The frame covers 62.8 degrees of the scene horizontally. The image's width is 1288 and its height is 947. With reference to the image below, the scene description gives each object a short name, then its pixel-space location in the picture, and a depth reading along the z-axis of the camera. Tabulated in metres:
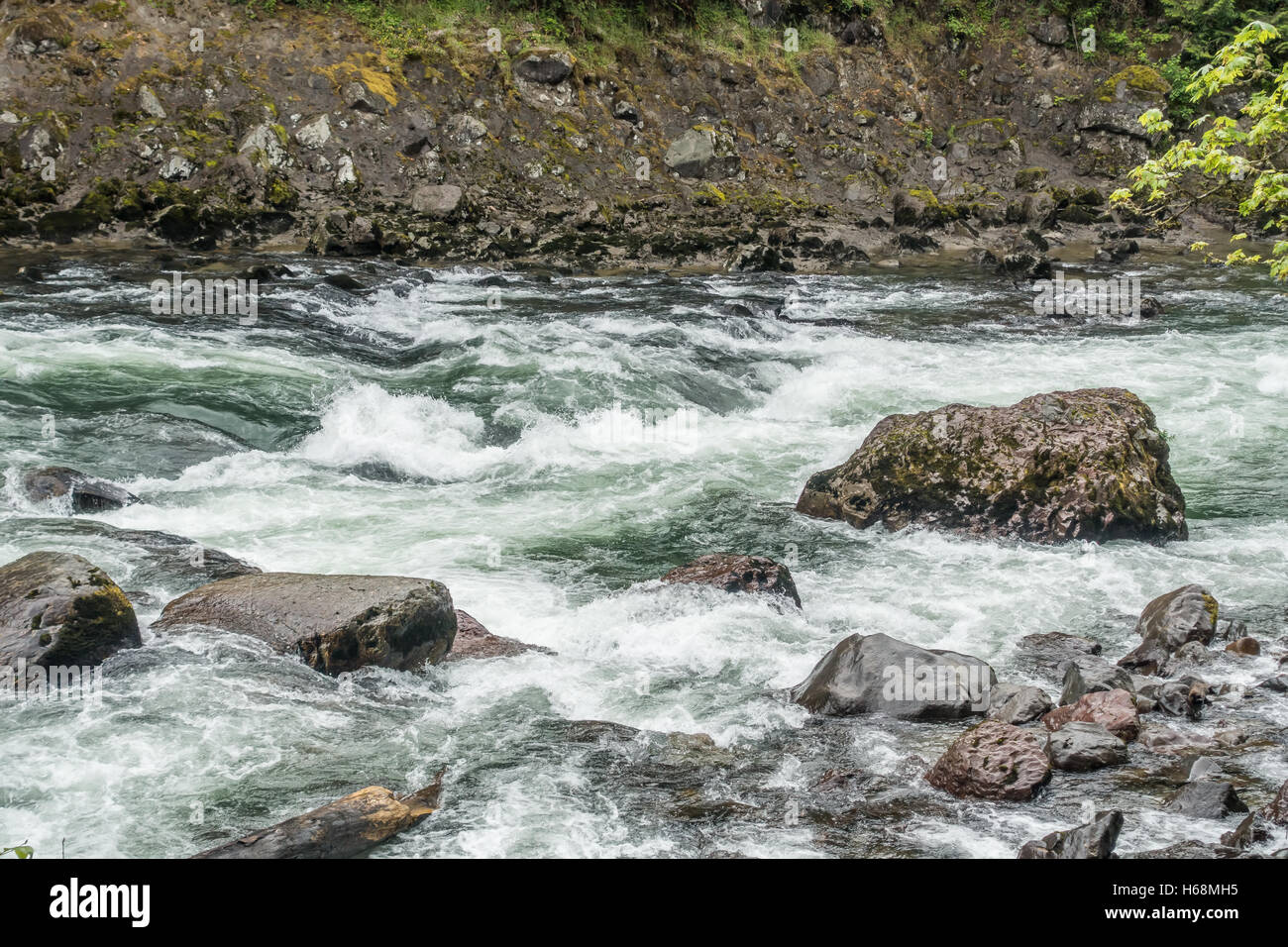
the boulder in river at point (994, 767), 6.02
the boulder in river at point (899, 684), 7.21
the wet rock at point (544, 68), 30.31
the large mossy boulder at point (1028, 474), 10.30
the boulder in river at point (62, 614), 7.31
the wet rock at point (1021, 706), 6.98
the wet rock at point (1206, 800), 5.63
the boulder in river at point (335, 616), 7.85
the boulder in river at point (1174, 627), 7.86
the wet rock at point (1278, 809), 5.36
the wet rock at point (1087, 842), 5.16
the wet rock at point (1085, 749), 6.27
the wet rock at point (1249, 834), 5.19
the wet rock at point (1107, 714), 6.63
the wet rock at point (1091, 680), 7.12
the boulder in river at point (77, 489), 10.69
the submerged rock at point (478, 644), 8.23
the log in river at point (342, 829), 5.45
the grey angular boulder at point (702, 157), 30.75
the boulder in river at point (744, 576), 9.16
